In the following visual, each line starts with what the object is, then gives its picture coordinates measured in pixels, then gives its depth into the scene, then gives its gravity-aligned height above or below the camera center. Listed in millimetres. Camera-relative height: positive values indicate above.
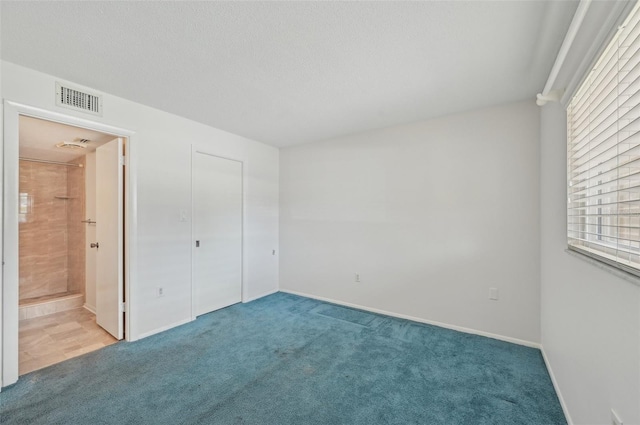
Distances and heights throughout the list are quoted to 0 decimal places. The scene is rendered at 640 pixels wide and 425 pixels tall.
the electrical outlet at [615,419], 1042 -814
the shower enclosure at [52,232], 4023 -317
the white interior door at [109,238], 2771 -284
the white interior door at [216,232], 3352 -266
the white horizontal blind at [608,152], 1059 +301
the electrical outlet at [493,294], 2768 -834
